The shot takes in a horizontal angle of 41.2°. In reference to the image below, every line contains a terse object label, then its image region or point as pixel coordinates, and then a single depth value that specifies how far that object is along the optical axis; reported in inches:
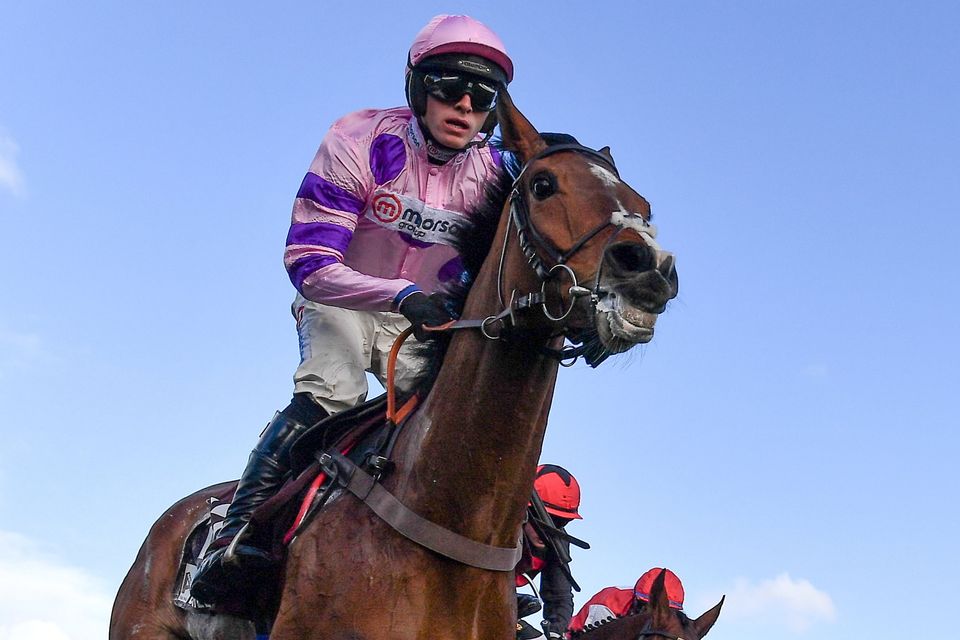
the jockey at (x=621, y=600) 473.4
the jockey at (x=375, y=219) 275.7
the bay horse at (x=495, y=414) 224.5
